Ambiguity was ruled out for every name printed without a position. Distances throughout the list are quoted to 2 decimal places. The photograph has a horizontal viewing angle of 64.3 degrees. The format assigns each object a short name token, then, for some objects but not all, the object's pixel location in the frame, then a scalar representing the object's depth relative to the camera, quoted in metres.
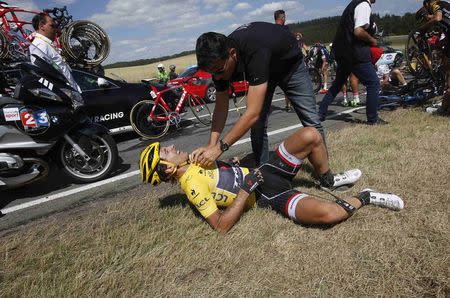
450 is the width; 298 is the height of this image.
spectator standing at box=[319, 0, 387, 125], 5.68
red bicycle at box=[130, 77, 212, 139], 7.42
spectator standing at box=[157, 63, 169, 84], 18.48
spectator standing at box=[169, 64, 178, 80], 17.38
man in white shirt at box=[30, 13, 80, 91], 5.68
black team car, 6.94
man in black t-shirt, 2.77
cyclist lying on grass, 2.95
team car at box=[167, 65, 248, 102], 12.74
